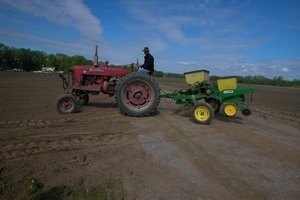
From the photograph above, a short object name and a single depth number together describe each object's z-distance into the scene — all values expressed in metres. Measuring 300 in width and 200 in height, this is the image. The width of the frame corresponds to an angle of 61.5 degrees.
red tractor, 8.01
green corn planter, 7.53
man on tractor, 8.91
